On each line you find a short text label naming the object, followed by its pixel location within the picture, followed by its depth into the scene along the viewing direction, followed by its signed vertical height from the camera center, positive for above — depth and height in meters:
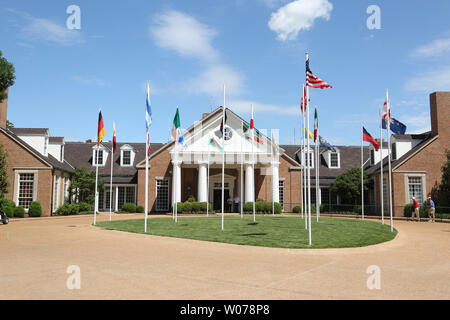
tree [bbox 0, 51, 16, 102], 24.43 +7.79
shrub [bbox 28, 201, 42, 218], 28.45 -1.71
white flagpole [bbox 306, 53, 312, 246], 12.84 +3.00
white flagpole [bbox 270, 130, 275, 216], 30.44 +0.43
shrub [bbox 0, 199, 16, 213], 27.17 -1.19
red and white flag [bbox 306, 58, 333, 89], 13.34 +3.98
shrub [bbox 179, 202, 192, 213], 30.92 -1.66
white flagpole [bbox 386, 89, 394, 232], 19.00 +4.28
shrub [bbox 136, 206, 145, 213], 33.97 -1.96
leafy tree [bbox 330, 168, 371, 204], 34.03 +0.39
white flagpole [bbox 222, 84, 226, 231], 17.61 +3.86
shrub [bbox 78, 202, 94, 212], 33.25 -1.72
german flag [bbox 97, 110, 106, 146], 20.76 +3.49
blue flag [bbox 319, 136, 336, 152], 26.79 +3.49
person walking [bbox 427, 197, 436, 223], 24.38 -1.55
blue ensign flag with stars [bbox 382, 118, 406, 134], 22.62 +3.87
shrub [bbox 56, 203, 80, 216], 31.02 -1.84
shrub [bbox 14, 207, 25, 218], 27.86 -1.83
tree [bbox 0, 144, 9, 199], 28.20 +1.06
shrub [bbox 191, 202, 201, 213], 31.17 -1.58
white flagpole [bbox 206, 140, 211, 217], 29.62 -0.33
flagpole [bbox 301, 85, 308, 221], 16.04 +3.41
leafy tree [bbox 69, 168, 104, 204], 34.09 +0.41
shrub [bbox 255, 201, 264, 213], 31.36 -1.64
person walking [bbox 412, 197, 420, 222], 24.80 -1.41
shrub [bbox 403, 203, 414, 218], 28.98 -1.77
